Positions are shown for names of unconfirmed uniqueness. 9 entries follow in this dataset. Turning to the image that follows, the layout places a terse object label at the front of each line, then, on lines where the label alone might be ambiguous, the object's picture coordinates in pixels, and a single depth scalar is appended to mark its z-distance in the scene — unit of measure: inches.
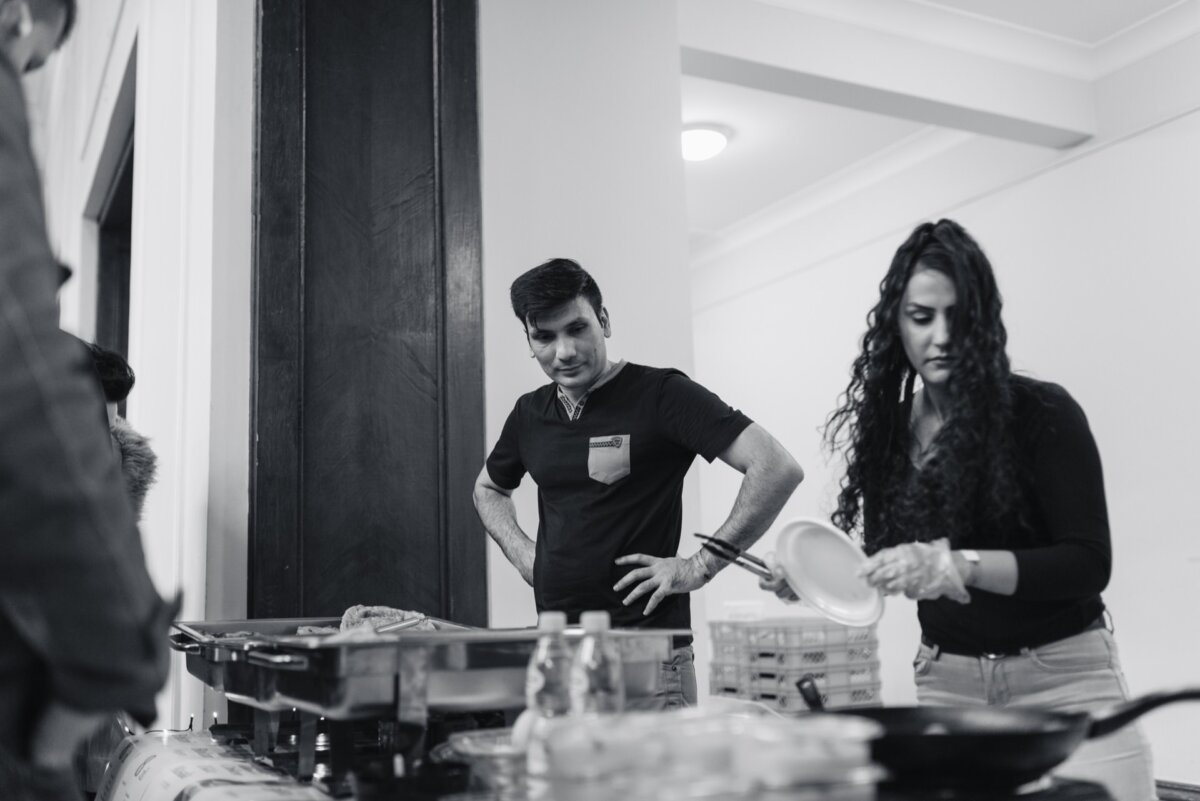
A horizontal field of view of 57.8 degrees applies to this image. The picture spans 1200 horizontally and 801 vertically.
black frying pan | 37.2
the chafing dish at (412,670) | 44.9
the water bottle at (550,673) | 44.4
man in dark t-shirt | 84.0
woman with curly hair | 53.9
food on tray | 68.6
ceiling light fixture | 202.8
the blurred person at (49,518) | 32.1
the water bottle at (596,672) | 43.8
